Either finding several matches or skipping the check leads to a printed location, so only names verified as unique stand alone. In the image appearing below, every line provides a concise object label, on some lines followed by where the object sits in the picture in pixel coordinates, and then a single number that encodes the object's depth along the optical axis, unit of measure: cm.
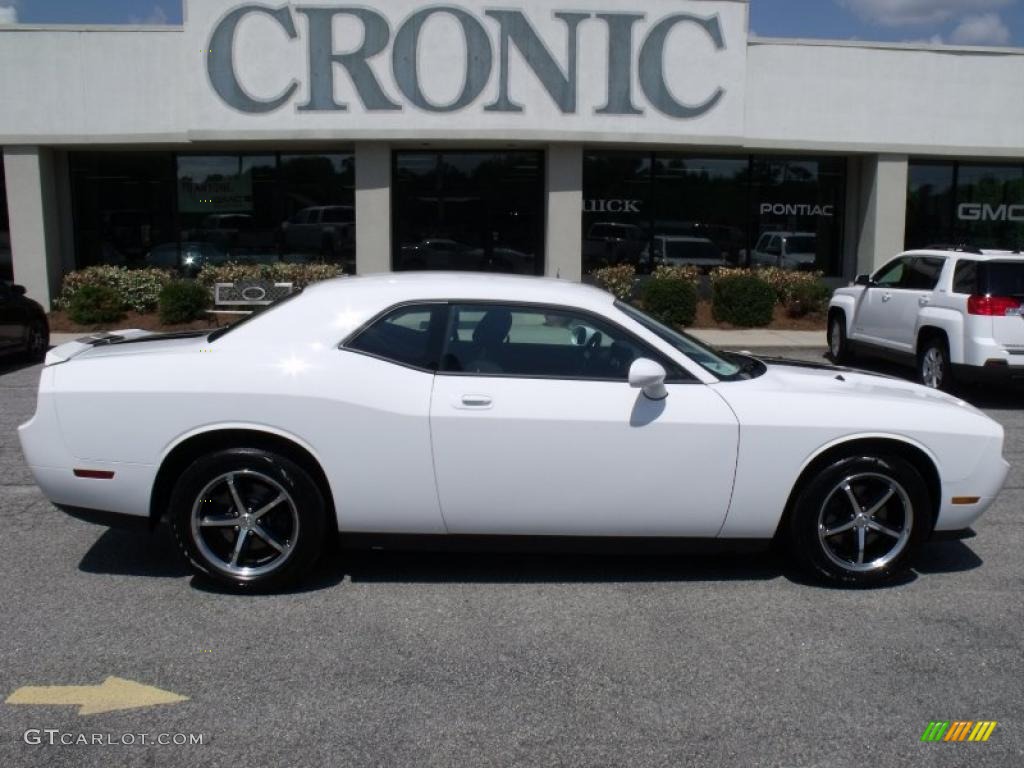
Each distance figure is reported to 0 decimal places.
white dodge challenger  488
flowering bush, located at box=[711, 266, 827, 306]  1864
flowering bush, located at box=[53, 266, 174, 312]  1873
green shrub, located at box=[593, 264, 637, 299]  1877
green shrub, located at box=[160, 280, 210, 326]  1748
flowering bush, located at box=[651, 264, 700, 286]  1922
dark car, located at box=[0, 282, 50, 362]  1324
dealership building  1775
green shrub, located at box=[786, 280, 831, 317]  1858
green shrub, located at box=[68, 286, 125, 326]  1781
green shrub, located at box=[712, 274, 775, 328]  1794
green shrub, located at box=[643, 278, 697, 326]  1766
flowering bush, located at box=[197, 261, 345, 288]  1867
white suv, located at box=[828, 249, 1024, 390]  1057
